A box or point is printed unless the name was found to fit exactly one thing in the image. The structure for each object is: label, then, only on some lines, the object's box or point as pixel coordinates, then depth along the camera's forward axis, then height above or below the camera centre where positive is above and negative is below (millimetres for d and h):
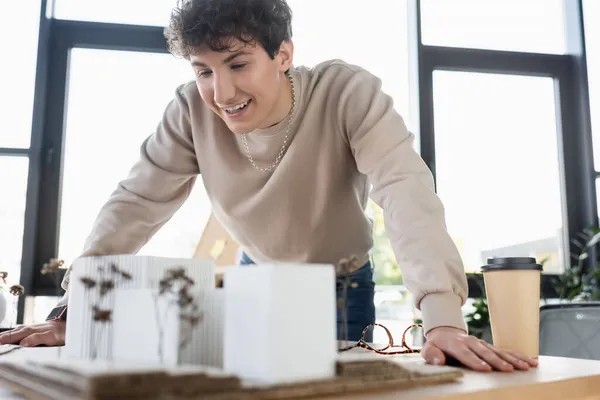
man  1074 +262
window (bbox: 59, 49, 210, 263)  2629 +682
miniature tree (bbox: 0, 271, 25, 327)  1219 -20
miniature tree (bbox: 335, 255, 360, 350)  642 +15
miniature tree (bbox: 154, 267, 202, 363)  557 -23
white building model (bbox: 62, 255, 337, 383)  509 -38
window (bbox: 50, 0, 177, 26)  2789 +1281
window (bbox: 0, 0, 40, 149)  2631 +960
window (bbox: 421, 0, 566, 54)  3092 +1383
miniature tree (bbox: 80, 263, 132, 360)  637 -14
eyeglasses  956 -113
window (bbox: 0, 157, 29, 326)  2537 +295
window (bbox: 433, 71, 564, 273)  2992 +607
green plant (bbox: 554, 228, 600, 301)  2762 +35
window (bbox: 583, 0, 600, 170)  3115 +1157
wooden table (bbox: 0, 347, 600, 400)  548 -110
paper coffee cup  922 -29
